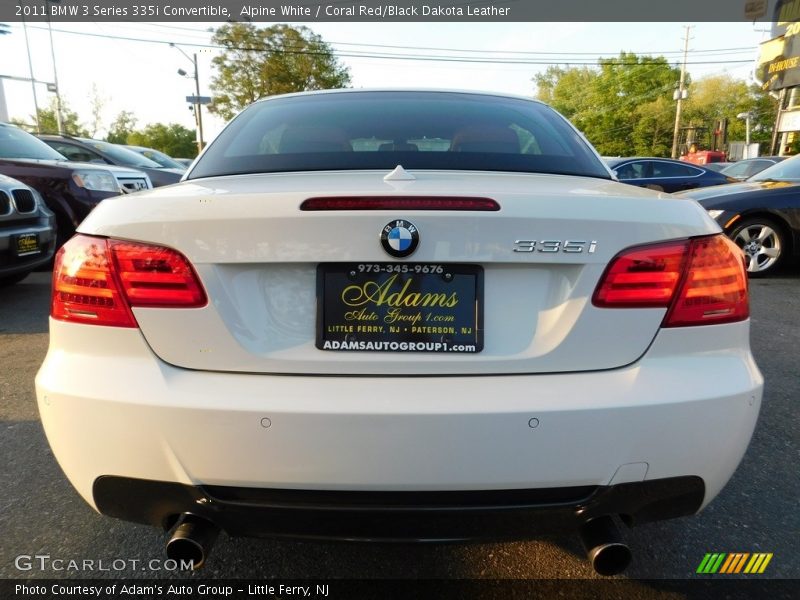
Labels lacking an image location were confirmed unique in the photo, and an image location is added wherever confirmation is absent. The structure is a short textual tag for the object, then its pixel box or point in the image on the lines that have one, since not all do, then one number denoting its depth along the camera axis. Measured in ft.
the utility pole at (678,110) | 160.15
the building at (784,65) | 116.57
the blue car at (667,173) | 34.81
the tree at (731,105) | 209.46
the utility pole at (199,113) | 107.55
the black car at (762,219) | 20.80
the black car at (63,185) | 20.81
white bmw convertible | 4.44
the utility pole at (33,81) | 130.31
